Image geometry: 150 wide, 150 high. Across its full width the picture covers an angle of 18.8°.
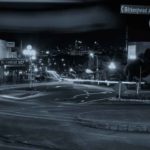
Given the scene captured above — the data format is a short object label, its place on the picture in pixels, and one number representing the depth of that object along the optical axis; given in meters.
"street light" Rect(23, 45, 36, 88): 54.47
